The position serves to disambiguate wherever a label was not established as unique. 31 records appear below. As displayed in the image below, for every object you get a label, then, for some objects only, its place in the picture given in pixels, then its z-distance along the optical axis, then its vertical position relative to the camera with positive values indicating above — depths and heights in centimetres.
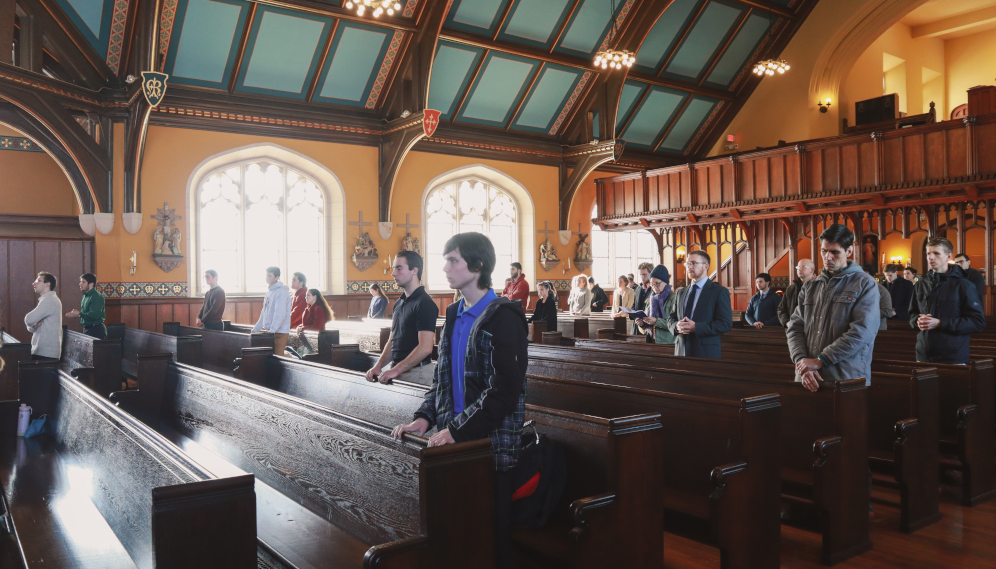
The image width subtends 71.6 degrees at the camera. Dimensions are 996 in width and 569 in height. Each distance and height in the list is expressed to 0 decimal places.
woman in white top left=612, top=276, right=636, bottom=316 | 1047 +8
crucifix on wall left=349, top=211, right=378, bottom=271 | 1245 +94
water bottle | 410 -67
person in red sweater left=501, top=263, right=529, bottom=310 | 903 +18
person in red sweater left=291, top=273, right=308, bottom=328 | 782 +3
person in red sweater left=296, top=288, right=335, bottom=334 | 728 -12
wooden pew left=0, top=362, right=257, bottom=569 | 166 -62
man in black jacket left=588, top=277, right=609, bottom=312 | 1306 +3
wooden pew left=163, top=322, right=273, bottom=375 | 570 -41
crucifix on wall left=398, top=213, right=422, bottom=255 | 1292 +114
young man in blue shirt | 213 -23
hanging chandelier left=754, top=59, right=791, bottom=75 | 1380 +463
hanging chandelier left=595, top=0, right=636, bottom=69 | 1196 +422
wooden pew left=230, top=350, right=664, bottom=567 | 225 -67
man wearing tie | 462 -5
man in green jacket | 798 -6
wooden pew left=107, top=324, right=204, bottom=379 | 589 -39
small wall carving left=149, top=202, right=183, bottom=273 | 1059 +99
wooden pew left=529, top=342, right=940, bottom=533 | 351 -73
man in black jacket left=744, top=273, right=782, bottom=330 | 825 -11
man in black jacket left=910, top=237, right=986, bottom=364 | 441 -11
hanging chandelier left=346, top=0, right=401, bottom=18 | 843 +374
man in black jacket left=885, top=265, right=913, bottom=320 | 884 +6
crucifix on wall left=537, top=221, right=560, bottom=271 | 1492 +102
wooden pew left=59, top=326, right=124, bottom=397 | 541 -48
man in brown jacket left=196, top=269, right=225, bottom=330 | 870 -5
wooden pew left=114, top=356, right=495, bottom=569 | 189 -64
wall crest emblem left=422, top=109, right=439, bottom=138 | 1127 +296
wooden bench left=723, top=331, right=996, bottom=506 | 388 -73
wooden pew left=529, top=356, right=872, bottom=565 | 317 -75
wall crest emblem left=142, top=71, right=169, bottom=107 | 901 +289
